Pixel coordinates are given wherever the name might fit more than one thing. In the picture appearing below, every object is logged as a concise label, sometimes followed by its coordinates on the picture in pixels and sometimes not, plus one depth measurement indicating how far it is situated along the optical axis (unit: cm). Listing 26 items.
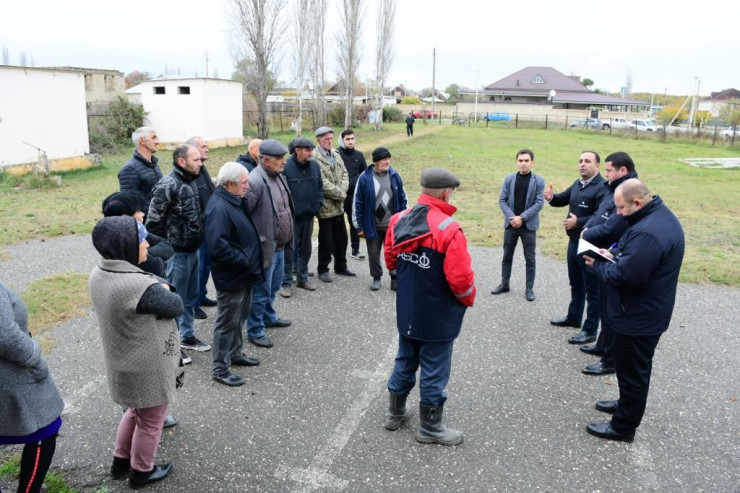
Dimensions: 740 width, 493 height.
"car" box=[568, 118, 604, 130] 4901
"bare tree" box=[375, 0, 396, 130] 4156
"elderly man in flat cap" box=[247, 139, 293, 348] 501
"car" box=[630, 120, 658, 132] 4317
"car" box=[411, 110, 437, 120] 5826
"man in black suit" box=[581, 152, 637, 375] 456
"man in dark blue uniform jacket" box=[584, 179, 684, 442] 348
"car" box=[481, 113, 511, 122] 5850
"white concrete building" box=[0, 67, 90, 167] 1489
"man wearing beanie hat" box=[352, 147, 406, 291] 674
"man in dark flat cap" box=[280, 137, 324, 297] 646
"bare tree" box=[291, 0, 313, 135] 3791
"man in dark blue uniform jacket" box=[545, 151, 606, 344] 546
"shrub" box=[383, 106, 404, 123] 4956
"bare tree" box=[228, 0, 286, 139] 2253
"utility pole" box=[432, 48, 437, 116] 5800
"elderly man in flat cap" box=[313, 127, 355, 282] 709
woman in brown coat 285
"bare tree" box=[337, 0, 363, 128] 3466
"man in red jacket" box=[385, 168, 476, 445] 346
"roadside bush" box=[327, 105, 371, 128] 4041
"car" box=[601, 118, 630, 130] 4922
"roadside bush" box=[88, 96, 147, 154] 2219
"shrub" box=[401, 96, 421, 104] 8436
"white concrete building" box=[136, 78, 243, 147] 2245
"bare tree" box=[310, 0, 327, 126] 3812
